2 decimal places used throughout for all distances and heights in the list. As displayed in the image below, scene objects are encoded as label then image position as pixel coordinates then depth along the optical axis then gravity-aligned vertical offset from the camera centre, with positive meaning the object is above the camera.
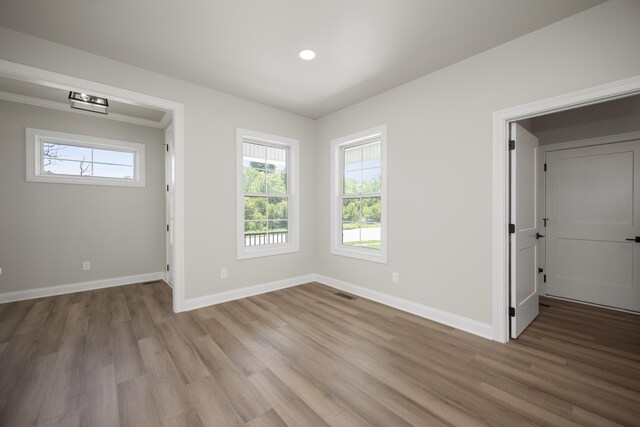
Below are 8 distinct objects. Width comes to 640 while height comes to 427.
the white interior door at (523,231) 2.57 -0.18
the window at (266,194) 3.88 +0.30
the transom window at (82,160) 3.83 +0.86
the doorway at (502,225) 2.52 -0.11
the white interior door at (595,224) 3.30 -0.14
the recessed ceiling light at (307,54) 2.63 +1.63
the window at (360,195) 3.69 +0.28
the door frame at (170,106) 2.50 +1.26
